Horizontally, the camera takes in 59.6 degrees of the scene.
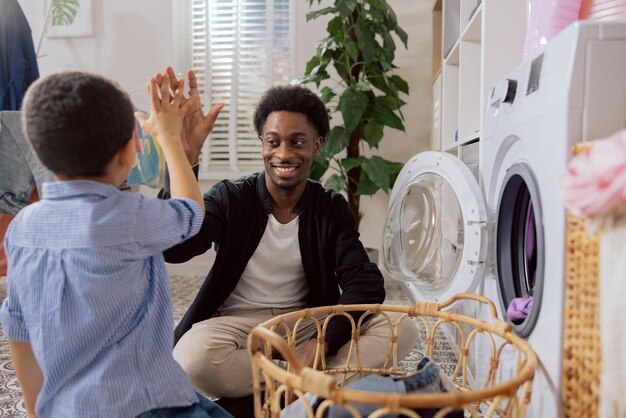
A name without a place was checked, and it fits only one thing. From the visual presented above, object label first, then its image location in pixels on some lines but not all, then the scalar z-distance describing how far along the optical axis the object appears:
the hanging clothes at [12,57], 2.40
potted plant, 2.54
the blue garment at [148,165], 2.17
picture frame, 3.19
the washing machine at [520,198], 0.83
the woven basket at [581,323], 0.74
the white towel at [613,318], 0.67
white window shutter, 3.17
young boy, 0.72
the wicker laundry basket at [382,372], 0.64
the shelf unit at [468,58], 1.45
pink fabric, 0.67
